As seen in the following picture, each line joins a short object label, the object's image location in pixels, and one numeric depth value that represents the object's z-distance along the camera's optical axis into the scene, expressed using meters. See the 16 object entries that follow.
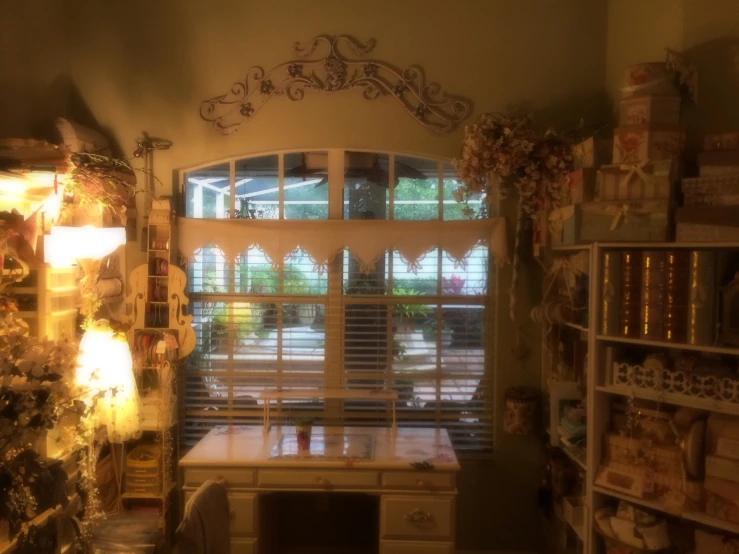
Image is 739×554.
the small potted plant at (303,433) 3.09
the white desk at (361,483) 2.91
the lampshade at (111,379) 2.86
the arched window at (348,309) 3.48
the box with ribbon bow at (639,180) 2.37
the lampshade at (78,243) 2.56
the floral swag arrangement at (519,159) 3.05
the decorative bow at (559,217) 2.71
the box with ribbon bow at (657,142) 2.46
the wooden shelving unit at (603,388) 2.34
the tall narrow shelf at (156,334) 3.22
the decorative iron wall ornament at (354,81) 3.39
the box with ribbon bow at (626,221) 2.35
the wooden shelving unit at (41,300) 2.56
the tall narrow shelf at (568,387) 2.69
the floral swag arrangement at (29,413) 1.97
